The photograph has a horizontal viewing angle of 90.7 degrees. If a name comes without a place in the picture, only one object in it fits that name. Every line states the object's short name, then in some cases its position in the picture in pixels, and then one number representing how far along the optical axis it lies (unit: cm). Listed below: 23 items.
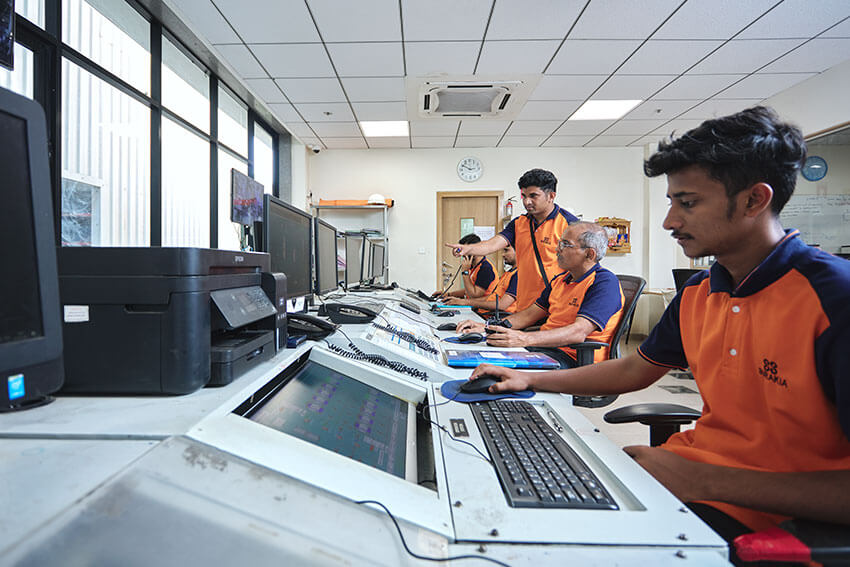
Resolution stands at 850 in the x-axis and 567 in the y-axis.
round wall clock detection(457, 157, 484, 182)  605
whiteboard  377
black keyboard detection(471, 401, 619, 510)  55
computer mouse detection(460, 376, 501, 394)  98
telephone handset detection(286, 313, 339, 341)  119
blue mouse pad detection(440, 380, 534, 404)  95
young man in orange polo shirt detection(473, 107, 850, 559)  69
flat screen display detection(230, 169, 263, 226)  166
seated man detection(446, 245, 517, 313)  355
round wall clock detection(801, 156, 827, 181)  386
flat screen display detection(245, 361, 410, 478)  68
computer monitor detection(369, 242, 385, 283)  433
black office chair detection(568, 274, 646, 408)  170
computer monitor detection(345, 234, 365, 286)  302
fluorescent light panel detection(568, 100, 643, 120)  448
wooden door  613
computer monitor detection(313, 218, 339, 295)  198
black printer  66
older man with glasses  184
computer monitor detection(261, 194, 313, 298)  125
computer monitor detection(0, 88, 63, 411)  42
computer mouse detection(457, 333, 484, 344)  172
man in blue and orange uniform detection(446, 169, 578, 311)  268
